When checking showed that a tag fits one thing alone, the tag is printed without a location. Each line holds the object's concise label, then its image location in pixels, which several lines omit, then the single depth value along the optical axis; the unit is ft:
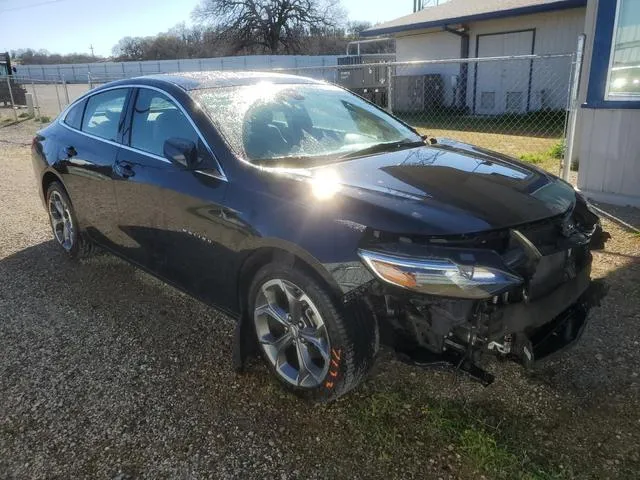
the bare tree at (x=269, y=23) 155.12
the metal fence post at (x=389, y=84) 28.72
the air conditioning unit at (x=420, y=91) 58.18
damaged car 7.54
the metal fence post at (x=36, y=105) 57.40
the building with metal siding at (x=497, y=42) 47.21
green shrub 28.95
